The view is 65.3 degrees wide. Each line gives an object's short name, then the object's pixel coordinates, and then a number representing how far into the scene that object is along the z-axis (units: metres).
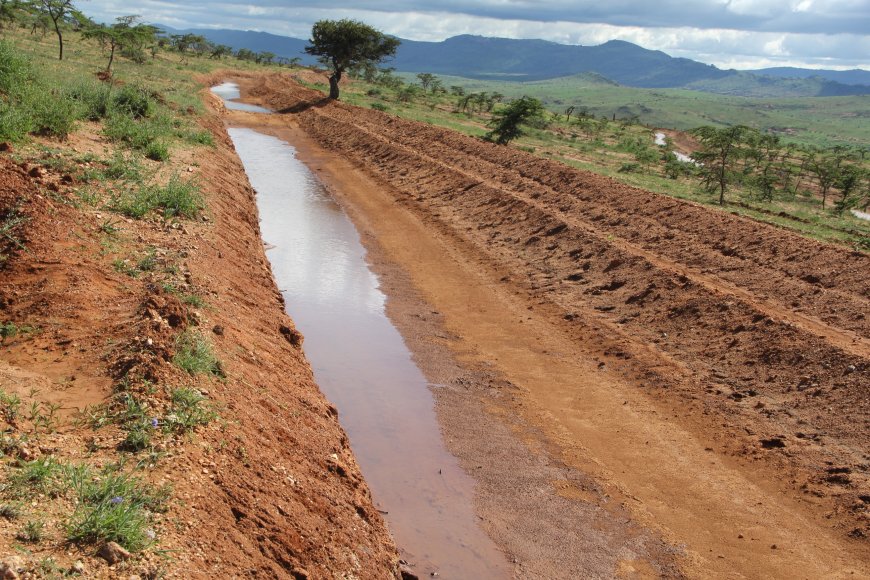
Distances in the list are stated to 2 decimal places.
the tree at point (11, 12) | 32.65
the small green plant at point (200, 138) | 22.35
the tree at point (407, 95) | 62.11
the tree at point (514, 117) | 35.31
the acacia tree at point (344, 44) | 52.62
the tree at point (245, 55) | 99.46
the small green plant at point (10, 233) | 7.82
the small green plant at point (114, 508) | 4.27
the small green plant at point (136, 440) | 5.36
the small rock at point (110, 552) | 4.13
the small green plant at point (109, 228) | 9.76
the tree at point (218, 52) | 85.41
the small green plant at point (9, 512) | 4.17
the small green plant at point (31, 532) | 4.05
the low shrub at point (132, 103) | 20.88
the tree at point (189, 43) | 81.69
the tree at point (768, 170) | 29.94
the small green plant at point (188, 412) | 5.79
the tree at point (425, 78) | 99.32
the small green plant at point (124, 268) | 8.59
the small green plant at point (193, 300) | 8.53
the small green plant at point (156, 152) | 16.64
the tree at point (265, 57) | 99.33
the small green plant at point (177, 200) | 12.33
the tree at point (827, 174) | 38.22
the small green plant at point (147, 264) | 8.98
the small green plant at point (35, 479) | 4.46
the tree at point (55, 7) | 32.54
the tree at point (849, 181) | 34.84
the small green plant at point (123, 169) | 13.05
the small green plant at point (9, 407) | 5.18
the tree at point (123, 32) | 35.69
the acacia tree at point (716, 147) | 26.62
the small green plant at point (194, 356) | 6.77
